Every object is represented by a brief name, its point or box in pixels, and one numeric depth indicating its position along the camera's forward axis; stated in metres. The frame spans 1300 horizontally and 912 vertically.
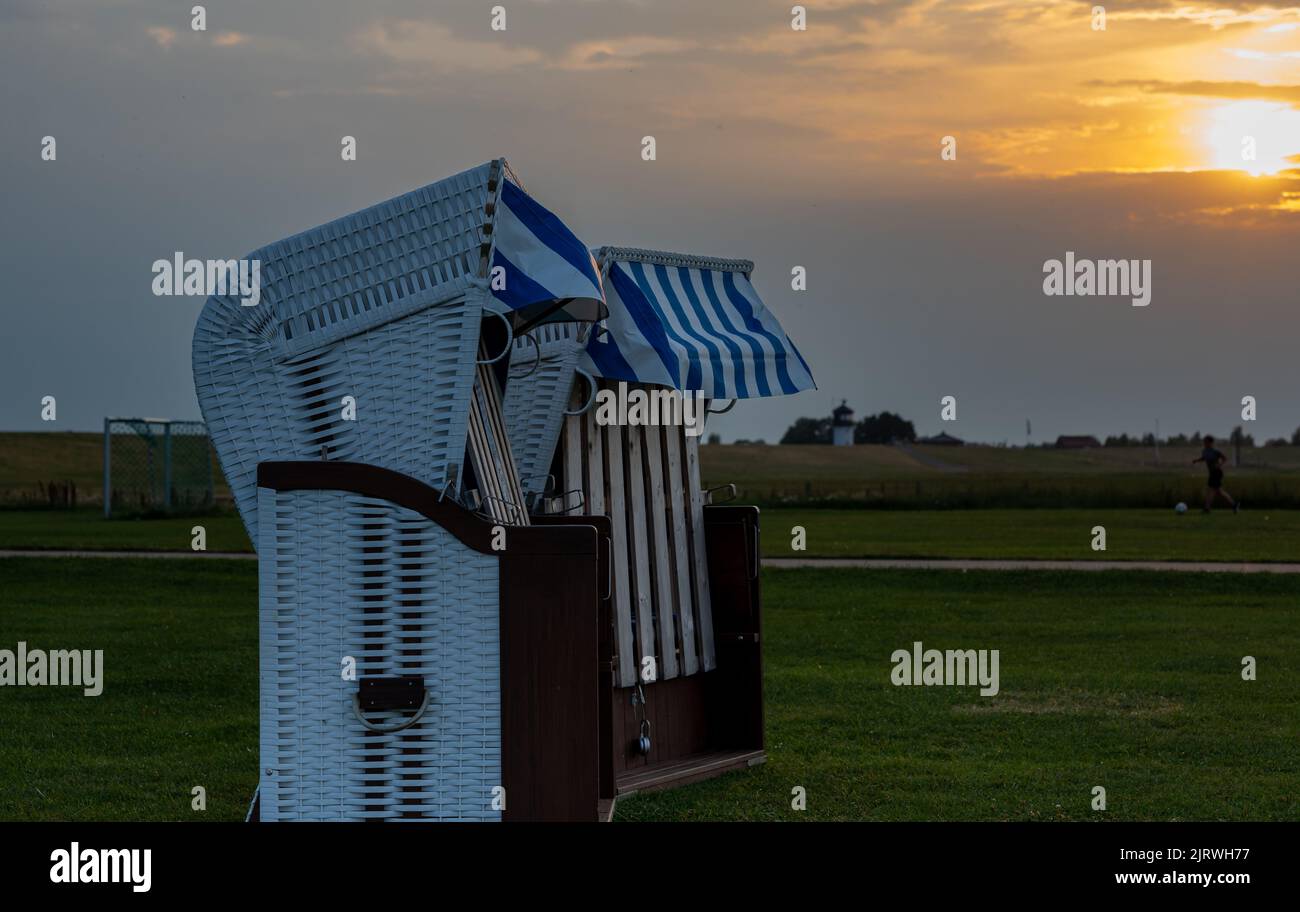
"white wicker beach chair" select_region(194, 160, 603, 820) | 4.71
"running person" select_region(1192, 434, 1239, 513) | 30.77
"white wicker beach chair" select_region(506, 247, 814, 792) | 7.14
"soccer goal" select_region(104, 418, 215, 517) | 34.69
